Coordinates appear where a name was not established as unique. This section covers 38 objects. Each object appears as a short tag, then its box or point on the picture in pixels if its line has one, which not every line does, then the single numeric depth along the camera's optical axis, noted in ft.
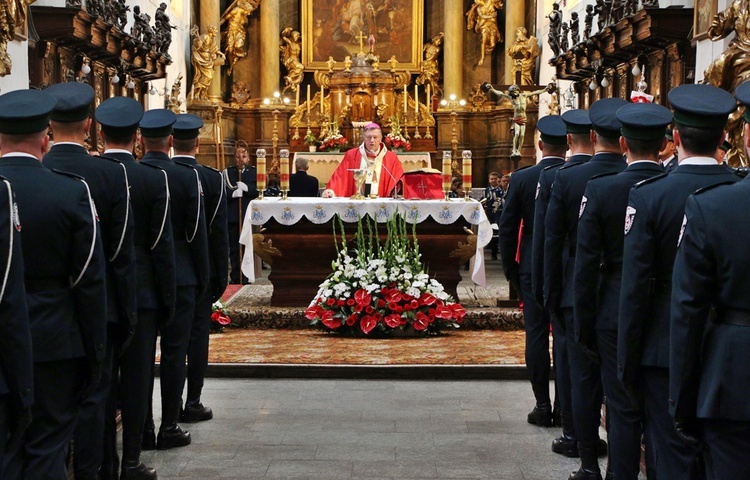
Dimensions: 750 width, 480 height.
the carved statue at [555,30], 59.72
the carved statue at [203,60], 70.74
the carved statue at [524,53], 70.69
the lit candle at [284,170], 37.83
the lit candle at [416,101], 71.41
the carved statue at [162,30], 58.18
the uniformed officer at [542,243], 19.43
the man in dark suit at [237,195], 44.62
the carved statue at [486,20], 73.77
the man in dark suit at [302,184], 47.60
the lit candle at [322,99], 73.51
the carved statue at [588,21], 52.37
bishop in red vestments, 39.88
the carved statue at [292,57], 75.87
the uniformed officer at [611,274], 15.29
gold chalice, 38.14
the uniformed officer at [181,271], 20.62
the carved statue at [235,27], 73.92
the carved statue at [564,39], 58.44
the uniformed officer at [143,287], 18.38
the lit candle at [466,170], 38.14
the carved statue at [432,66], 76.43
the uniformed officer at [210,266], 22.13
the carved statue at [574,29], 56.08
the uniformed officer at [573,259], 17.70
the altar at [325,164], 66.85
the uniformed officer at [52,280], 13.17
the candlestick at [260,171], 38.01
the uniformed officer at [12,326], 11.46
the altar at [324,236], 36.70
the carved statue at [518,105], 53.75
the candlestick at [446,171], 38.07
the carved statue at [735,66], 27.48
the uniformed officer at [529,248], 21.93
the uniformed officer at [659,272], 12.76
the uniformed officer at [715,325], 10.85
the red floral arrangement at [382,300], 33.04
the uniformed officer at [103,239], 15.92
